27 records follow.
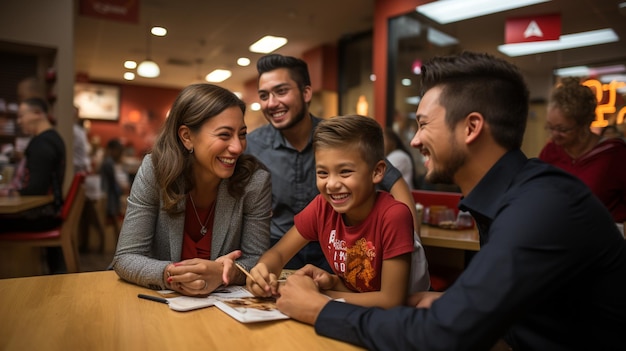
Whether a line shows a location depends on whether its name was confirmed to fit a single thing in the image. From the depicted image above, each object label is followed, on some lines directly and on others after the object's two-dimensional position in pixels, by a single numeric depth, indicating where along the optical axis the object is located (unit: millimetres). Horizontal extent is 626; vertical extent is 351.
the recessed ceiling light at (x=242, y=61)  5464
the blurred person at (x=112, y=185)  6797
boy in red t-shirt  1341
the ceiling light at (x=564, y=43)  4652
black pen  1281
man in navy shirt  899
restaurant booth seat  2590
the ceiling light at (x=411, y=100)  6391
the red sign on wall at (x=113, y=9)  5035
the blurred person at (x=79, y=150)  5895
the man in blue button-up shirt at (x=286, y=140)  2379
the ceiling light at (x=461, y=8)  5176
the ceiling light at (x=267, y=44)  5203
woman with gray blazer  1640
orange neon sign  4409
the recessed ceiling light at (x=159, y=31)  6309
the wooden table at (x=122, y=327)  1003
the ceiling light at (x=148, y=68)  7657
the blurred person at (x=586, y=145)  2785
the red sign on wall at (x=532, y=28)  4887
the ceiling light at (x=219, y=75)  7915
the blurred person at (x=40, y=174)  3686
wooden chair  3604
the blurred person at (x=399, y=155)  4250
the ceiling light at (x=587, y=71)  4600
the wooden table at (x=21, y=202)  3170
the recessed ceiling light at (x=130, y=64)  8784
